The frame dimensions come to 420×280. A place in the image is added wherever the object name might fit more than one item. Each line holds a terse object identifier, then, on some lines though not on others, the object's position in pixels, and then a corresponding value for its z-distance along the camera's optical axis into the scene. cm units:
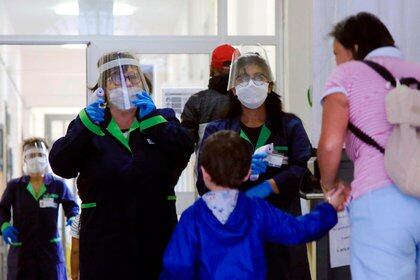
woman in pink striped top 340
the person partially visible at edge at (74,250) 563
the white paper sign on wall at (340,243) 495
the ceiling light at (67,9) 836
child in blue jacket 371
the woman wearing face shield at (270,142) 429
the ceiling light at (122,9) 839
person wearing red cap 532
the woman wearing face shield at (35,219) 793
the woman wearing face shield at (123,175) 407
